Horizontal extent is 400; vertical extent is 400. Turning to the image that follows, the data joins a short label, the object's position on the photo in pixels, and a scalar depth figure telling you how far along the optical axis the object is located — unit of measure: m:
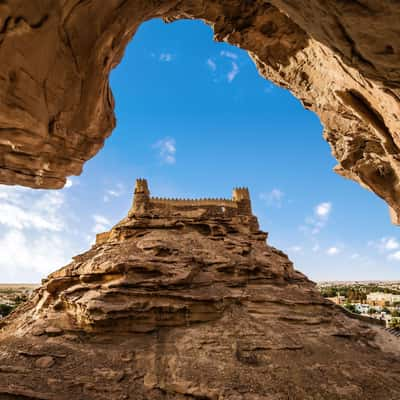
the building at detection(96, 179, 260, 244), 31.86
